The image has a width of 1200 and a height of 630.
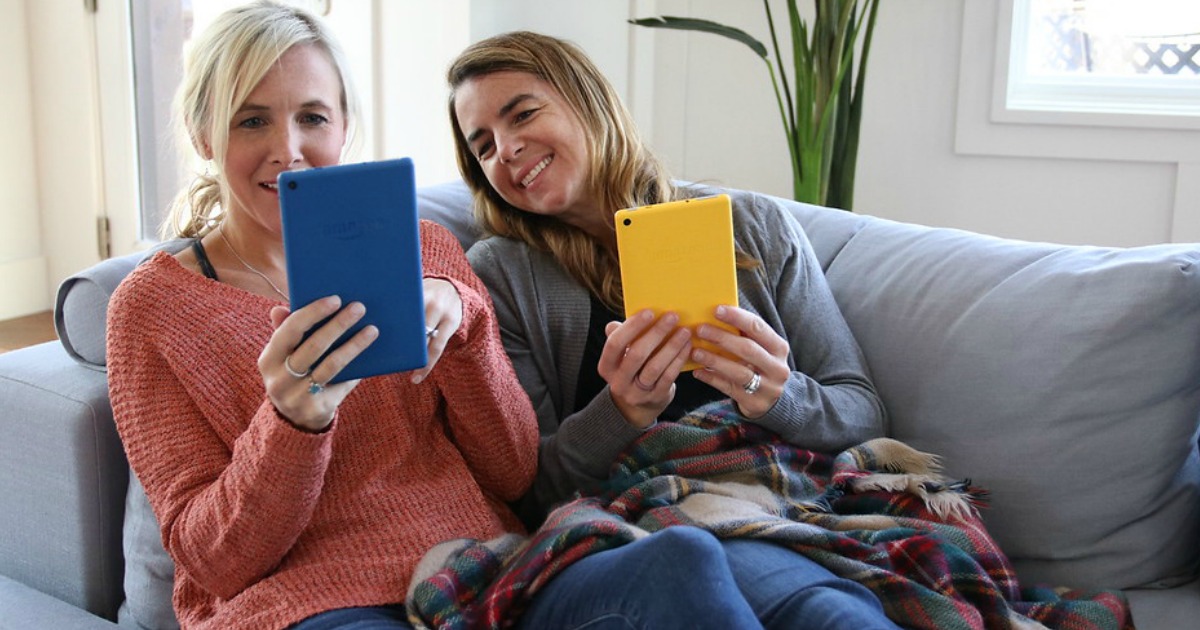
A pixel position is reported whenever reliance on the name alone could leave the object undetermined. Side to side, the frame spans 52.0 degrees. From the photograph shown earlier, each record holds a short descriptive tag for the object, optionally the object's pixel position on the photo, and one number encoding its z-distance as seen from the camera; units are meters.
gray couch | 1.45
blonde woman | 1.22
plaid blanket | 1.26
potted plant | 2.58
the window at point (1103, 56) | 2.94
